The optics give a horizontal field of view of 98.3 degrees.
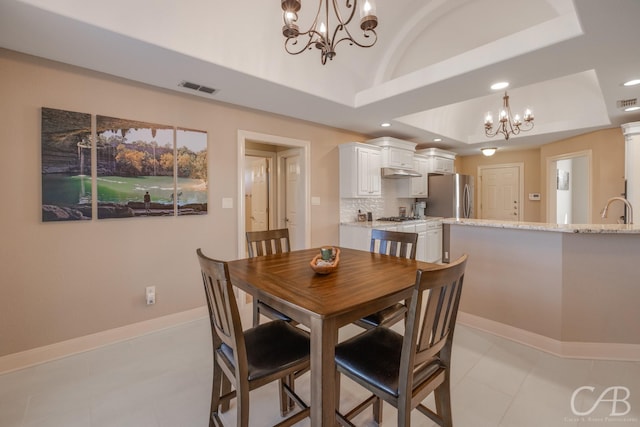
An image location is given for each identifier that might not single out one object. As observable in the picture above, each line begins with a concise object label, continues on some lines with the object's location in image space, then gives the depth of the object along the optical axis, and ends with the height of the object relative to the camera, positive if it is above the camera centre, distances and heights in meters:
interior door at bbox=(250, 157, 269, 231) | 4.87 +0.28
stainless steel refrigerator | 5.54 +0.28
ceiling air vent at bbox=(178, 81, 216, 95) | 2.67 +1.22
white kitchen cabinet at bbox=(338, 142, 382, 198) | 4.34 +0.64
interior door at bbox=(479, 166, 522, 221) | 6.22 +0.39
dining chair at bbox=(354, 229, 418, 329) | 1.79 -0.35
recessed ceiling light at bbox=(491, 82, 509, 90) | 2.72 +1.24
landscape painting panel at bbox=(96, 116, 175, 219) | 2.47 +0.39
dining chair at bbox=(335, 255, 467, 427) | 1.09 -0.70
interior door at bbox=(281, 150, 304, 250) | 4.18 +0.21
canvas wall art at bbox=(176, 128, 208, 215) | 2.91 +0.41
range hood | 4.78 +0.65
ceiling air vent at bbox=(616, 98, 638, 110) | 3.13 +1.23
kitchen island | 2.16 -0.66
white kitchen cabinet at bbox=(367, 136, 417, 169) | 4.70 +1.02
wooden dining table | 1.11 -0.40
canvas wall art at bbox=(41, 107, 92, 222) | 2.22 +0.37
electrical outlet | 2.71 -0.84
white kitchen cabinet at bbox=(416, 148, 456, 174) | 5.68 +1.07
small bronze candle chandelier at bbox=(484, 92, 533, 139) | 3.59 +1.22
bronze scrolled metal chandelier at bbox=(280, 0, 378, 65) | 1.48 +1.05
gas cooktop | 5.06 -0.16
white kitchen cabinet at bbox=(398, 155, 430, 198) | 5.40 +0.53
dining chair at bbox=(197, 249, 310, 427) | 1.20 -0.71
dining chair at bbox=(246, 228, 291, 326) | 1.99 -0.30
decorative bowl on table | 1.61 -0.32
